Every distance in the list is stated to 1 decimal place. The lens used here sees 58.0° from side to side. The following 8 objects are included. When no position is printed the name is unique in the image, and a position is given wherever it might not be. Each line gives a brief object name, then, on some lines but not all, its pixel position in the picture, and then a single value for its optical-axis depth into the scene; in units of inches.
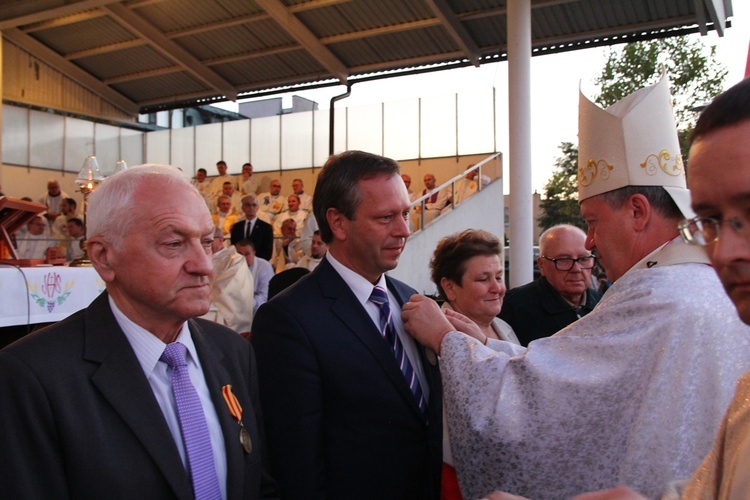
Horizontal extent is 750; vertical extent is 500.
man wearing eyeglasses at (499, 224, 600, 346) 159.8
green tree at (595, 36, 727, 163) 757.9
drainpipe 601.6
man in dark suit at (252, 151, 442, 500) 83.4
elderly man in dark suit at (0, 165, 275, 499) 58.7
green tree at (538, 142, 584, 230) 929.5
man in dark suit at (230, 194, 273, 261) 400.5
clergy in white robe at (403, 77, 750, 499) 71.8
